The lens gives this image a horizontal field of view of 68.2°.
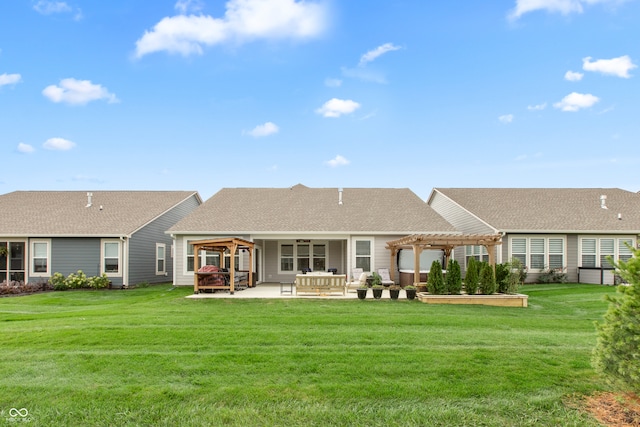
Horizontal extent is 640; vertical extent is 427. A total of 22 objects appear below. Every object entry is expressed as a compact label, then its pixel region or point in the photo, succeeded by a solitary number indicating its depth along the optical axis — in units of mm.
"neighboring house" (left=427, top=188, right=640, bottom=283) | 20812
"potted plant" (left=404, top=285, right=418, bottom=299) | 14352
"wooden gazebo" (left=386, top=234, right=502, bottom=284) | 14375
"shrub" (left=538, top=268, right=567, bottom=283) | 20656
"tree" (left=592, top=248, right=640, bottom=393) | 4934
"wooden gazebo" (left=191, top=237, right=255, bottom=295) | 15852
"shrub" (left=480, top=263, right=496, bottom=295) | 14188
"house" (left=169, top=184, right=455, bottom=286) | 19938
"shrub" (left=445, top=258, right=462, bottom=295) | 14109
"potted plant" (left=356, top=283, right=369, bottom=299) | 14344
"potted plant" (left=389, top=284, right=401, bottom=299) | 14375
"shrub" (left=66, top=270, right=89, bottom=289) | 19375
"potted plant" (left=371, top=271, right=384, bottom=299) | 14508
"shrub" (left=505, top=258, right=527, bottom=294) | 14562
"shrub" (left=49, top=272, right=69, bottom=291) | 19297
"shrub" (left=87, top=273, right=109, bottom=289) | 19375
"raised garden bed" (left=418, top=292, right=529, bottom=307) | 13727
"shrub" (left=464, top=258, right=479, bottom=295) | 14133
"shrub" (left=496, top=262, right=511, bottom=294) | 14555
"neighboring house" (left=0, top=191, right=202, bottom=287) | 20078
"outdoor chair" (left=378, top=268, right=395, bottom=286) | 18580
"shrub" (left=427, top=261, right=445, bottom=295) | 14102
